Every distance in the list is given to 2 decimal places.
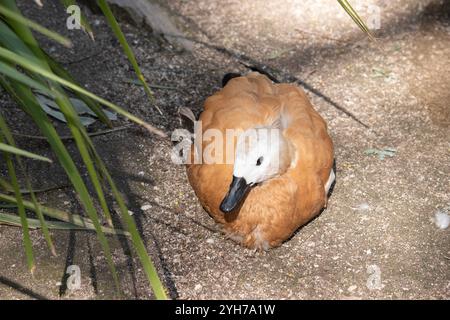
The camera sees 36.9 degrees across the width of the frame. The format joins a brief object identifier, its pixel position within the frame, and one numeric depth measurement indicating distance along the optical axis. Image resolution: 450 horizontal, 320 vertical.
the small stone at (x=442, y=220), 3.43
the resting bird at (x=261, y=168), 3.09
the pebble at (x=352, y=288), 3.11
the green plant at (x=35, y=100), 1.97
